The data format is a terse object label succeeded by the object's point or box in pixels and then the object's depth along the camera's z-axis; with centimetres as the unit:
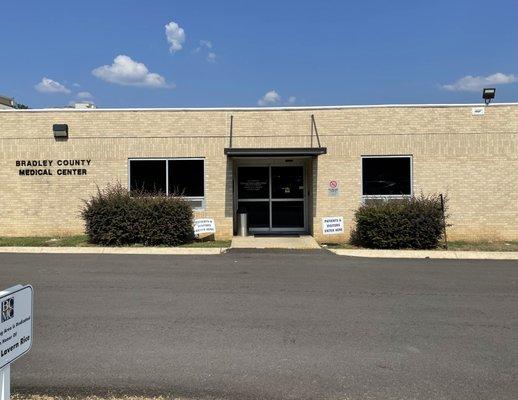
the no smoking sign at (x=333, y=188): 1670
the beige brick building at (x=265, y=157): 1661
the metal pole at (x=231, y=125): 1669
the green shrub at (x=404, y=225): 1477
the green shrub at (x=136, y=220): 1504
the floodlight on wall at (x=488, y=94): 1698
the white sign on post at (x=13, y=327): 311
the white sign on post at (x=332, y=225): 1588
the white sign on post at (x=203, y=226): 1616
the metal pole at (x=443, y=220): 1509
